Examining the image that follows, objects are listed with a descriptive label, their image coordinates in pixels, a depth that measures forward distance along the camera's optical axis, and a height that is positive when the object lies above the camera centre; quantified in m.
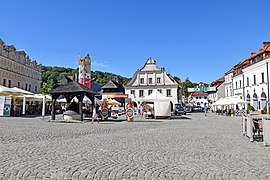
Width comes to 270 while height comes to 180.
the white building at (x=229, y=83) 58.20 +6.57
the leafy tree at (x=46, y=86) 90.05 +8.32
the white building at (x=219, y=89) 69.53 +5.83
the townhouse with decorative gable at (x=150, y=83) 53.62 +5.75
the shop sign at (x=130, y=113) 23.44 -0.40
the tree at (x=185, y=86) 85.71 +8.32
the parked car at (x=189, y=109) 56.14 +0.14
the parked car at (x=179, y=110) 42.19 -0.09
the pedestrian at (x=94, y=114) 21.42 -0.50
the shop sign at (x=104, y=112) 23.91 -0.39
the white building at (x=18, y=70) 50.75 +8.93
